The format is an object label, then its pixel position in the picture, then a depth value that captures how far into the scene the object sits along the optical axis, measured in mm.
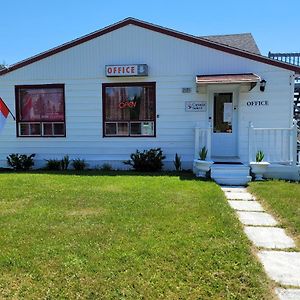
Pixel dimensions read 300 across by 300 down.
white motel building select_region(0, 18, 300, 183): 10391
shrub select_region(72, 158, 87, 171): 11320
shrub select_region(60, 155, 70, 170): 11445
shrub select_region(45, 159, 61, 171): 11398
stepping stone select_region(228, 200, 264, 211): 6278
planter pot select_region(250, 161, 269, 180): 9039
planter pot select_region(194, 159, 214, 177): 9164
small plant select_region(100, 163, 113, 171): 11211
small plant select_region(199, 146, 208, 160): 9600
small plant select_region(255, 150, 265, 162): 9266
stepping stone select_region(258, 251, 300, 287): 3359
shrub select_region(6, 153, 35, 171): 11523
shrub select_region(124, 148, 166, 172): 10703
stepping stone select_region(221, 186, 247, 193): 7961
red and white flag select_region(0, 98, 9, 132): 11641
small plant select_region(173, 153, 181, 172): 10862
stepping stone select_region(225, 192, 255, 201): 7180
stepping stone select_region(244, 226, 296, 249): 4344
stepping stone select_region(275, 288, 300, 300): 2996
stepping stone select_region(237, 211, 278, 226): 5328
